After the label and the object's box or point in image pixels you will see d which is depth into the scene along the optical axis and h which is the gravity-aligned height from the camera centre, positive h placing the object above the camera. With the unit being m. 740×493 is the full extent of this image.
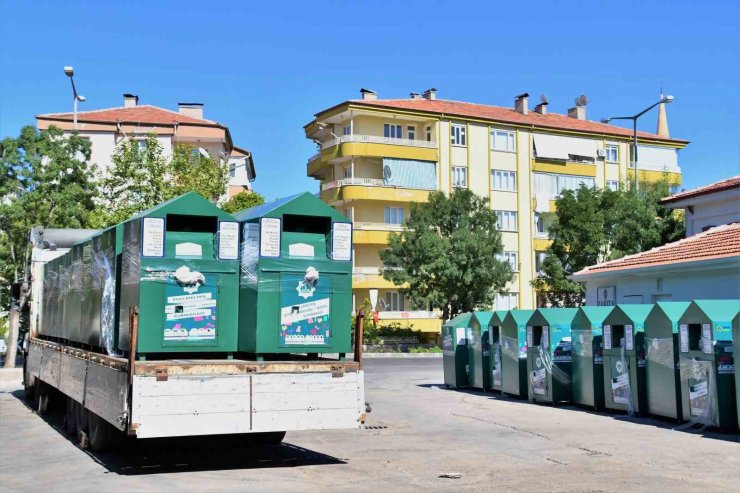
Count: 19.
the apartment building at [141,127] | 53.25 +13.25
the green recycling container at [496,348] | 19.33 -0.16
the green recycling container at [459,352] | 21.39 -0.26
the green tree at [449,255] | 43.22 +4.25
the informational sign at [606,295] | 24.58 +1.29
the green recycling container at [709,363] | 13.00 -0.33
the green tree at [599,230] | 37.66 +4.98
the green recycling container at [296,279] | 9.53 +0.68
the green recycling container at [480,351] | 20.27 -0.24
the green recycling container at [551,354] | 17.08 -0.25
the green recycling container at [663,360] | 14.04 -0.31
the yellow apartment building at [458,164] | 53.25 +11.56
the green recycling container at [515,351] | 18.25 -0.22
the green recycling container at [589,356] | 16.09 -0.28
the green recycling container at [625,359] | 15.03 -0.31
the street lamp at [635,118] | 40.35 +10.51
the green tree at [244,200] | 38.30 +6.93
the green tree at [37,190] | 28.77 +5.06
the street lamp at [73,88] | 29.31 +8.60
